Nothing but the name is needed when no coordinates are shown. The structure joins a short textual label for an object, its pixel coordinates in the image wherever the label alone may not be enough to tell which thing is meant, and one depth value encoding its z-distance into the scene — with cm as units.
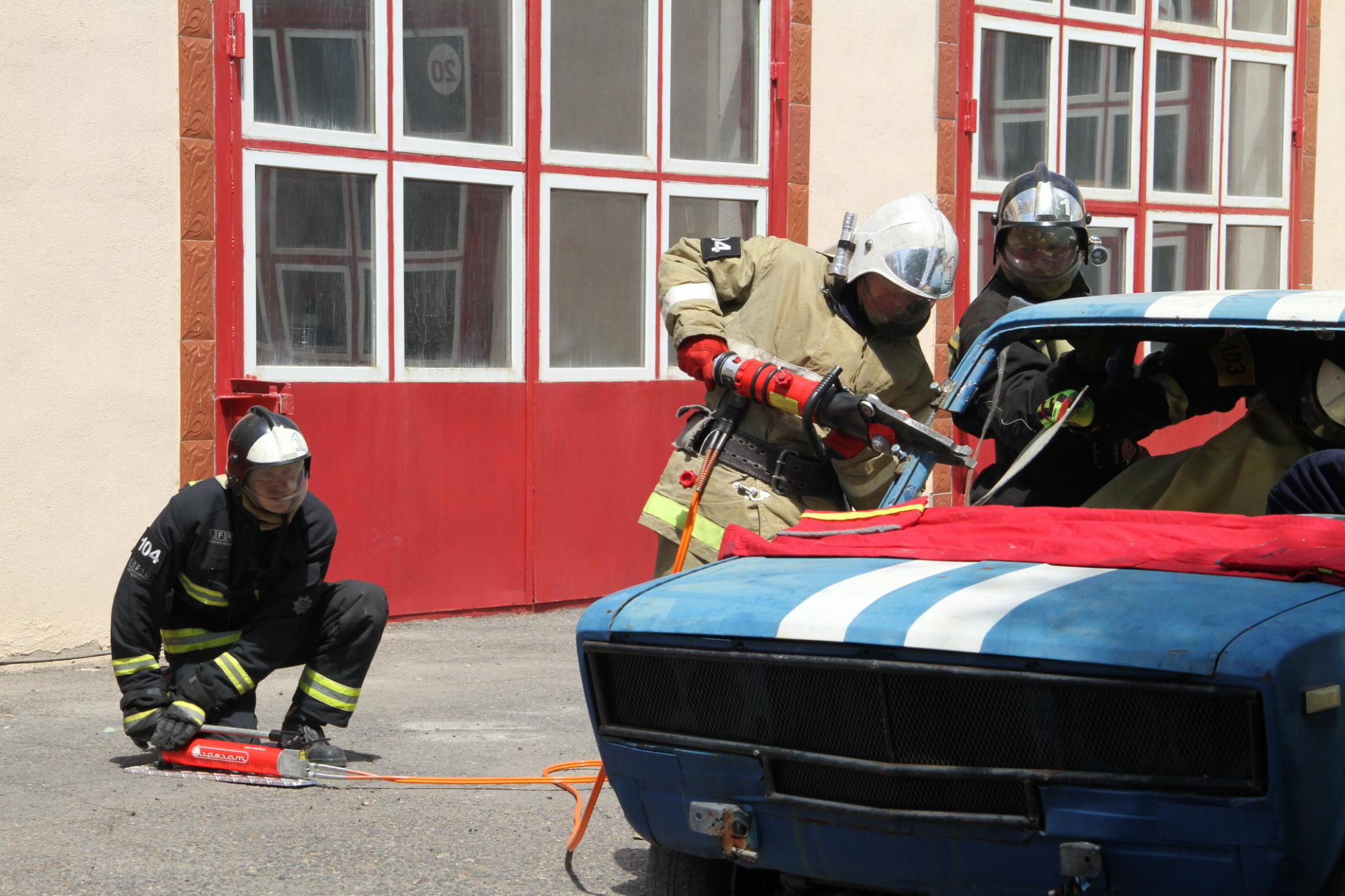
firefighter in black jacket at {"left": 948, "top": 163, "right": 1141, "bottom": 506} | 775
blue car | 465
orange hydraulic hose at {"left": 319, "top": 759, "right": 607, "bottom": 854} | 895
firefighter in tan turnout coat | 920
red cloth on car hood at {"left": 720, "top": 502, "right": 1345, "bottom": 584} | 551
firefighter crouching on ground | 945
